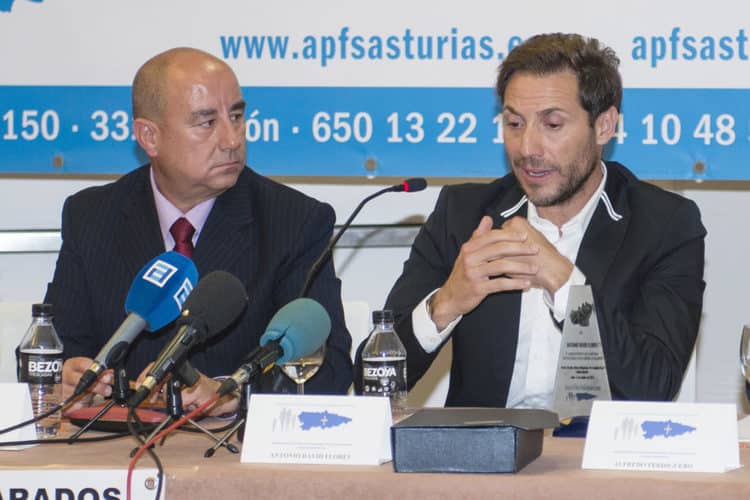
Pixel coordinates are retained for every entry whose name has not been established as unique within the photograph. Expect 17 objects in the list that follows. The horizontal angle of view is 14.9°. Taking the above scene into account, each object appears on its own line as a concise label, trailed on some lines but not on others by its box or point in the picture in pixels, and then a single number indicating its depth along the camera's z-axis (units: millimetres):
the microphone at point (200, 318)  3960
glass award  4341
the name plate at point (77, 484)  3958
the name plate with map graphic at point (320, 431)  3993
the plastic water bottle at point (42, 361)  4415
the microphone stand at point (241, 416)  4164
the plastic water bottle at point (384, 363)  4440
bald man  4891
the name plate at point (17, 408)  4178
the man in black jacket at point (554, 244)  4738
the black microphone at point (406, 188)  4453
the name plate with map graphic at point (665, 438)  3927
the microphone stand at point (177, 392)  4076
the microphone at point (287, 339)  4023
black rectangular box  3935
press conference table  3870
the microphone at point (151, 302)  4022
